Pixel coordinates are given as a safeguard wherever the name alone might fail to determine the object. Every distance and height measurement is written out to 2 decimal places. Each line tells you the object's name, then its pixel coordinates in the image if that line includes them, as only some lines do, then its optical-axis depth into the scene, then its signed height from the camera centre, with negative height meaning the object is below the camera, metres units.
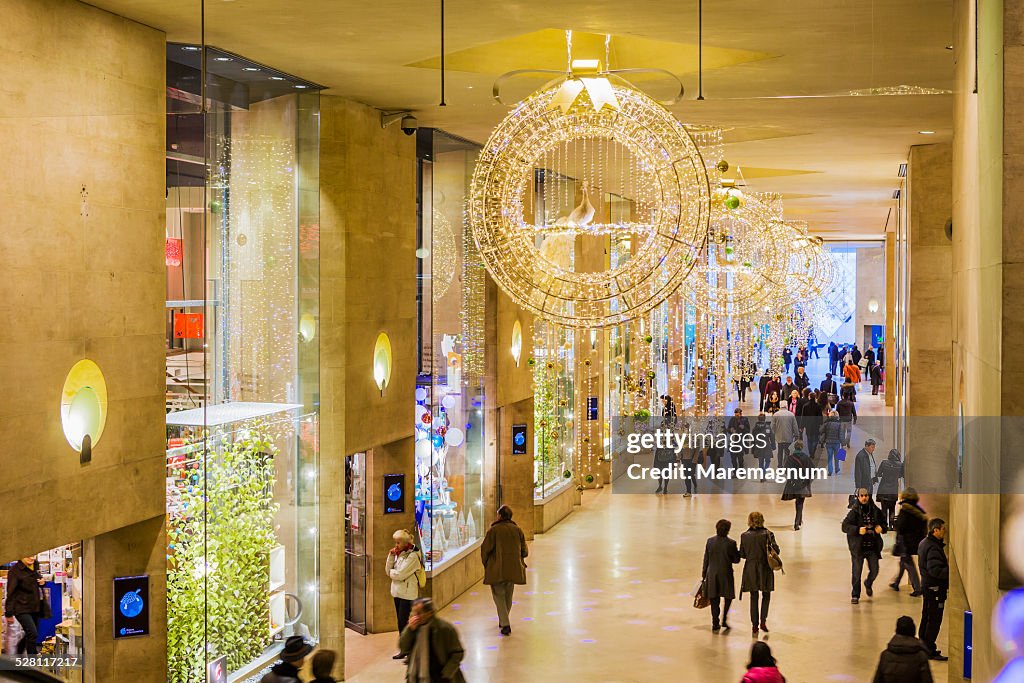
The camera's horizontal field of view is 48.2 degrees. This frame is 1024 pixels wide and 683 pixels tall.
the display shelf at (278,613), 9.34 -2.30
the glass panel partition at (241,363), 7.75 -0.22
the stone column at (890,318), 26.78 +0.35
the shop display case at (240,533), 7.84 -1.52
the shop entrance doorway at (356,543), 11.09 -2.02
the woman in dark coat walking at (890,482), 13.27 -1.85
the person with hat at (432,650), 7.09 -1.96
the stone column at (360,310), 9.91 +0.23
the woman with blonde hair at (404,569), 10.12 -2.08
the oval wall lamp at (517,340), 14.87 -0.07
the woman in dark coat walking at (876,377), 34.44 -1.34
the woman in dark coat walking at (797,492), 14.21 -2.08
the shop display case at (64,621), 7.14 -1.85
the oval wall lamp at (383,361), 10.61 -0.25
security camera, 10.48 +2.00
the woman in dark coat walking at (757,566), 10.65 -2.17
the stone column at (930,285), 13.41 +0.56
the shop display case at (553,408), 16.11 -1.09
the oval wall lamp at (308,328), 9.79 +0.06
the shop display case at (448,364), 11.98 -0.33
